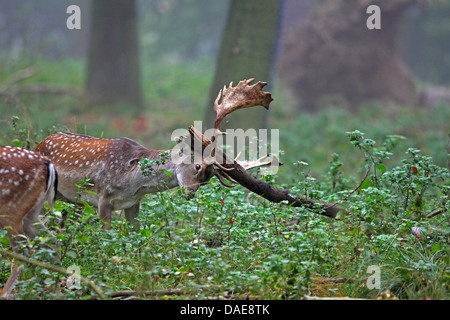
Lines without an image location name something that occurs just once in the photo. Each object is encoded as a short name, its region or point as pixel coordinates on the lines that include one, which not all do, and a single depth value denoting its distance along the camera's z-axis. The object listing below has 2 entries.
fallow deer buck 12.03
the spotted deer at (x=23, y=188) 10.37
